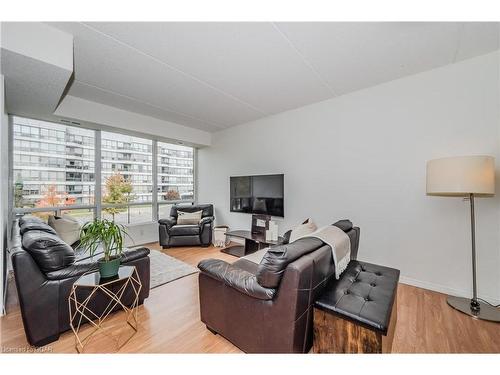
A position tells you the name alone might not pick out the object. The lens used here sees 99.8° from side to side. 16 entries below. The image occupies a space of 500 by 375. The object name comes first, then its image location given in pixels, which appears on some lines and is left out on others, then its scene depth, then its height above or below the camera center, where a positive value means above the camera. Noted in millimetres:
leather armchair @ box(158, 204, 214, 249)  4152 -870
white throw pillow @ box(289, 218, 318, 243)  2466 -503
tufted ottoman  1177 -751
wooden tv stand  3399 -953
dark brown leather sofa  1269 -723
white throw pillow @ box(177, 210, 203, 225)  4434 -603
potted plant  1667 -392
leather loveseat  1531 -682
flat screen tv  3695 -101
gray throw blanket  1611 -447
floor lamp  1861 +44
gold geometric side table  1612 -952
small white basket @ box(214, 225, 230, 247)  4324 -985
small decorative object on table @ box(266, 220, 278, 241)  3355 -703
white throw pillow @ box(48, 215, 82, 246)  2834 -513
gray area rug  2766 -1168
